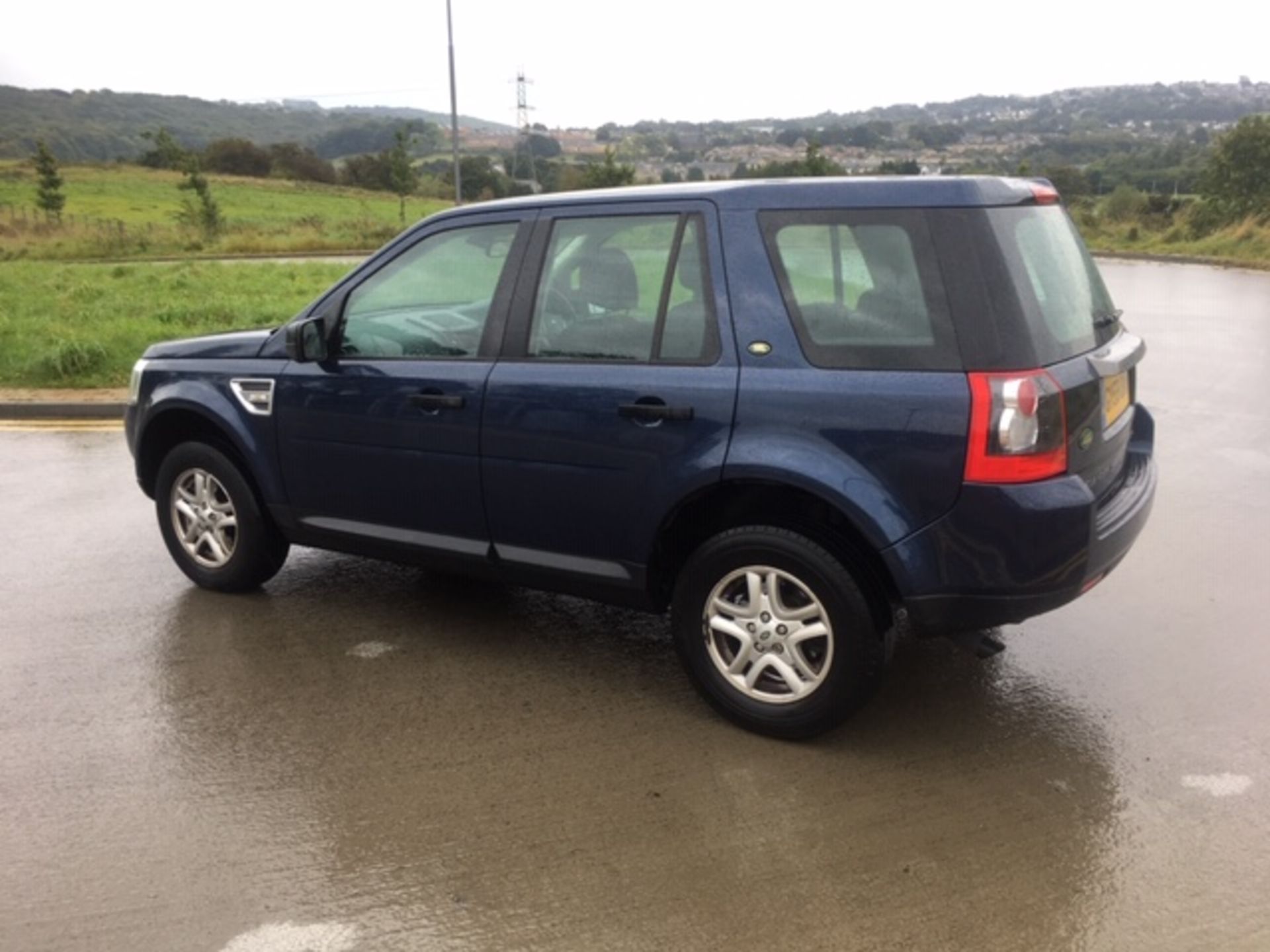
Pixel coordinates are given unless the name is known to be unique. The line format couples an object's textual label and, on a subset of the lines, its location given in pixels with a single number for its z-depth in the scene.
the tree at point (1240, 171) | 31.52
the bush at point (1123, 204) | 34.47
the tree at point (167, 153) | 51.00
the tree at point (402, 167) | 42.50
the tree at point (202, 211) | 39.09
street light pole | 27.42
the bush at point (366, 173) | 70.88
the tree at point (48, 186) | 42.44
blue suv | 3.59
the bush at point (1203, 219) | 30.27
